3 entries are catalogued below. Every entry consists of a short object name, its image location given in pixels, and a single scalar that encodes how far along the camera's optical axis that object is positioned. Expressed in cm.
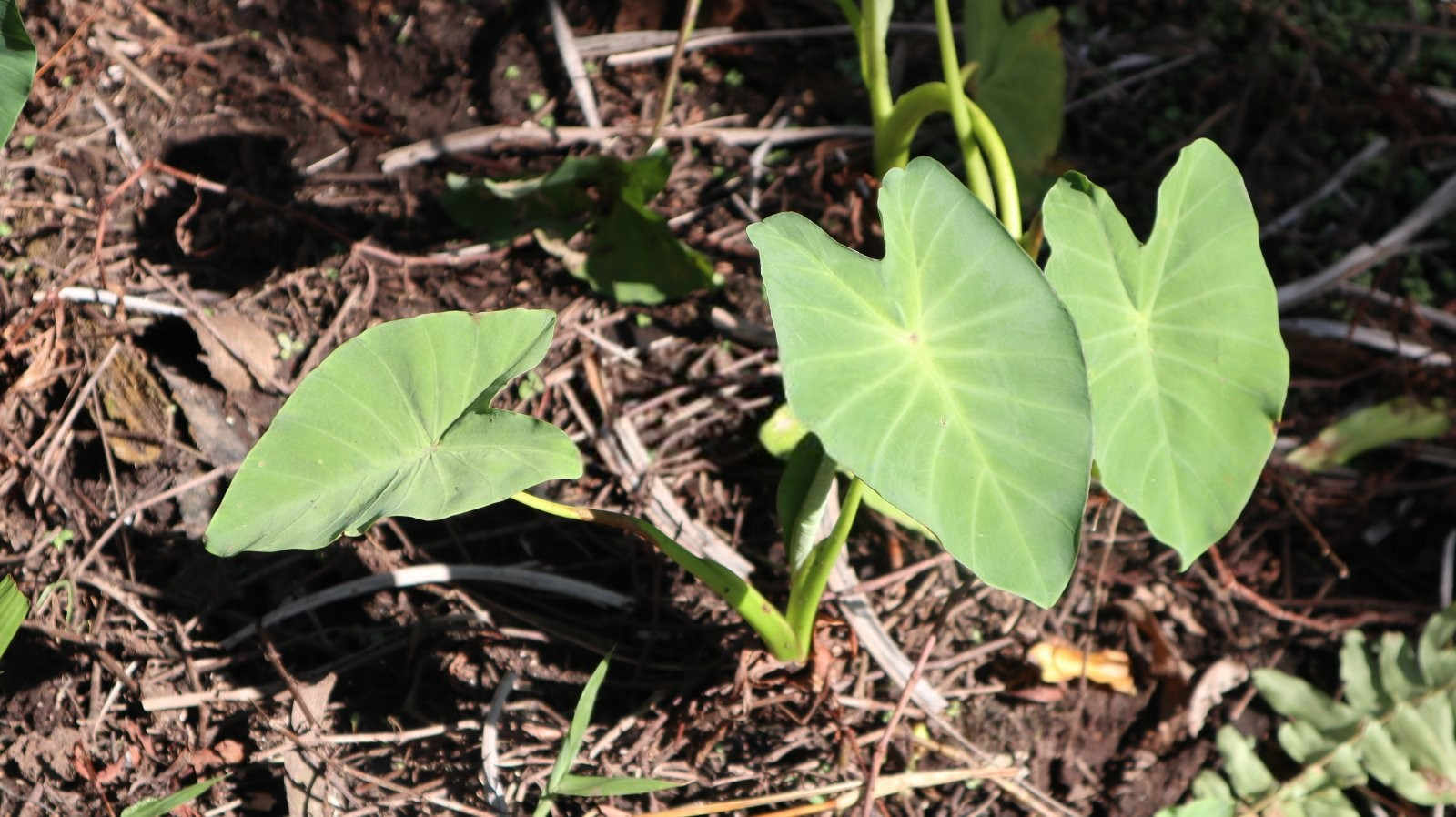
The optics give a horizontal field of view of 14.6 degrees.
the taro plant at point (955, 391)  283
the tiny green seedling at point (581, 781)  291
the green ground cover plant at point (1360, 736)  307
